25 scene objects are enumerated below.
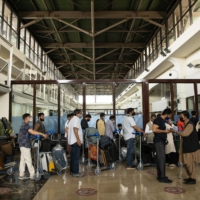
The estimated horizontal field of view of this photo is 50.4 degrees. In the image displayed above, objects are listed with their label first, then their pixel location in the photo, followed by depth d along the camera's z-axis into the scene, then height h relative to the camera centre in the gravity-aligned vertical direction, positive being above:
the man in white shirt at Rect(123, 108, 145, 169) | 5.17 -0.42
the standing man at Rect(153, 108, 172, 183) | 4.10 -0.56
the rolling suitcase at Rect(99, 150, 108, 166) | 4.93 -1.01
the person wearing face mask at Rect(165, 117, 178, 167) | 5.24 -0.92
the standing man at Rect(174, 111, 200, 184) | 3.97 -0.67
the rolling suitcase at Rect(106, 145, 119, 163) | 4.96 -0.94
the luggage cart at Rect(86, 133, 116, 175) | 4.75 -1.27
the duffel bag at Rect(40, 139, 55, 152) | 4.77 -0.69
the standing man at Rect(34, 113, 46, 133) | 5.09 -0.25
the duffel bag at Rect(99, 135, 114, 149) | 4.98 -0.66
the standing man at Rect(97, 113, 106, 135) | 6.50 -0.39
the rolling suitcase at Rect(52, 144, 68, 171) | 4.66 -0.95
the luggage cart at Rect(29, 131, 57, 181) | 4.30 -0.97
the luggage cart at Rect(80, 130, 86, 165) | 6.00 -1.28
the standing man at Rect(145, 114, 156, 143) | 5.95 -0.57
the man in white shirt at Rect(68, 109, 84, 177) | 4.42 -0.55
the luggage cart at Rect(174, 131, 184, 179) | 5.79 -0.75
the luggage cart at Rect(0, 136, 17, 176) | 4.78 -1.20
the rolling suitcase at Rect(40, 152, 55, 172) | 4.72 -1.08
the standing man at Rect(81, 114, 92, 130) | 6.52 -0.27
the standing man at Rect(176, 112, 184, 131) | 6.32 -0.32
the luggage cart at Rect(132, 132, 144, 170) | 4.93 -1.22
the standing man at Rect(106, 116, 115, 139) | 6.14 -0.40
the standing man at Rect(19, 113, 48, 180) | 4.41 -0.67
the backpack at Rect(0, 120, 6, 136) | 5.90 -0.39
